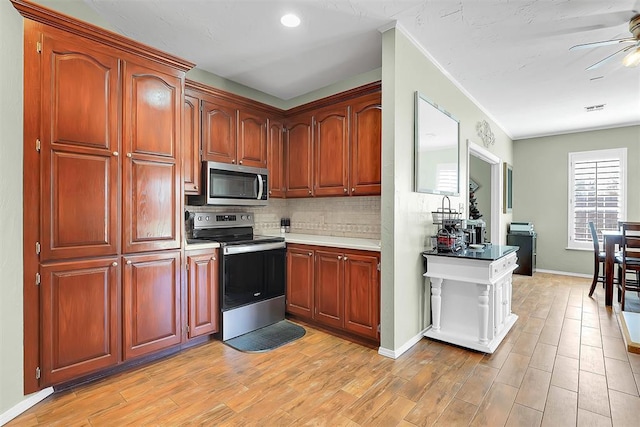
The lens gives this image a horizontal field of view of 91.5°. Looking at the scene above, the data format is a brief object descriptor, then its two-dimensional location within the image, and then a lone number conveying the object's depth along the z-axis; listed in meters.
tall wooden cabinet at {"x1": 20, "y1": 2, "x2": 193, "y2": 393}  1.92
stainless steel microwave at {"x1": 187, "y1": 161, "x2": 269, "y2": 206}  3.05
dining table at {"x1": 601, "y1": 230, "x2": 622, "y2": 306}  3.88
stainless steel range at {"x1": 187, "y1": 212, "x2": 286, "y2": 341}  2.91
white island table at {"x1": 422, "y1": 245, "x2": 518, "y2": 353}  2.64
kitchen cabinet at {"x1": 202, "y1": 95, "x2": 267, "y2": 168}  3.13
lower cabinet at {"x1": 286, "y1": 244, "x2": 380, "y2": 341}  2.76
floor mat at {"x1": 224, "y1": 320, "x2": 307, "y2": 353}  2.76
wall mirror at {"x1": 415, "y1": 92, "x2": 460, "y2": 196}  2.87
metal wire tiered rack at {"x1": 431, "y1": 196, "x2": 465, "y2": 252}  2.92
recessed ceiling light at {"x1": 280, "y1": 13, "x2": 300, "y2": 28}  2.43
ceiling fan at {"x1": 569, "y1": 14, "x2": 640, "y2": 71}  2.42
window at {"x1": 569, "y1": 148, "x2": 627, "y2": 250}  5.37
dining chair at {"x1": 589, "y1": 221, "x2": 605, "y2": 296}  4.32
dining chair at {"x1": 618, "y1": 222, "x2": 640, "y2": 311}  3.52
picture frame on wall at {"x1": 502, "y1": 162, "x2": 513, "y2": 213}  5.73
